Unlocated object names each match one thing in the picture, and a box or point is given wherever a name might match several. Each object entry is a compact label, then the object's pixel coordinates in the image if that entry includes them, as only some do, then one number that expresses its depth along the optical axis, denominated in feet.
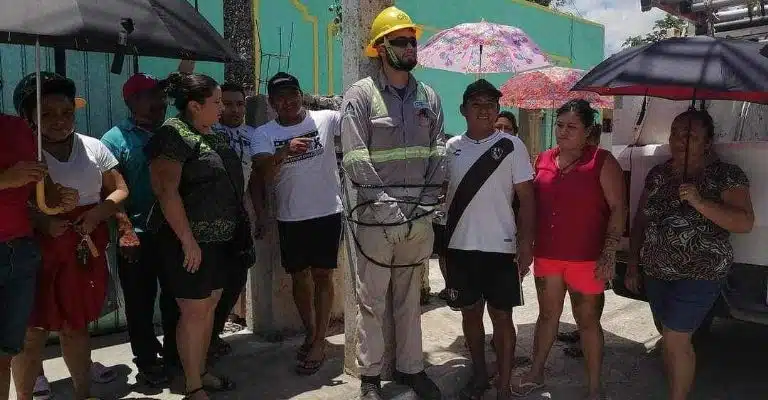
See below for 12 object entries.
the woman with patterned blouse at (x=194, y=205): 10.03
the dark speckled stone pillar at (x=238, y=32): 17.95
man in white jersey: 11.35
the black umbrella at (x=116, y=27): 7.97
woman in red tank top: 11.17
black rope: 10.77
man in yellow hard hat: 10.75
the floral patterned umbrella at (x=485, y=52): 17.87
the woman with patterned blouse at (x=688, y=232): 10.29
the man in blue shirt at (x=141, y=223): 12.25
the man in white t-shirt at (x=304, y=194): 12.87
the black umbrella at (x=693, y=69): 9.37
